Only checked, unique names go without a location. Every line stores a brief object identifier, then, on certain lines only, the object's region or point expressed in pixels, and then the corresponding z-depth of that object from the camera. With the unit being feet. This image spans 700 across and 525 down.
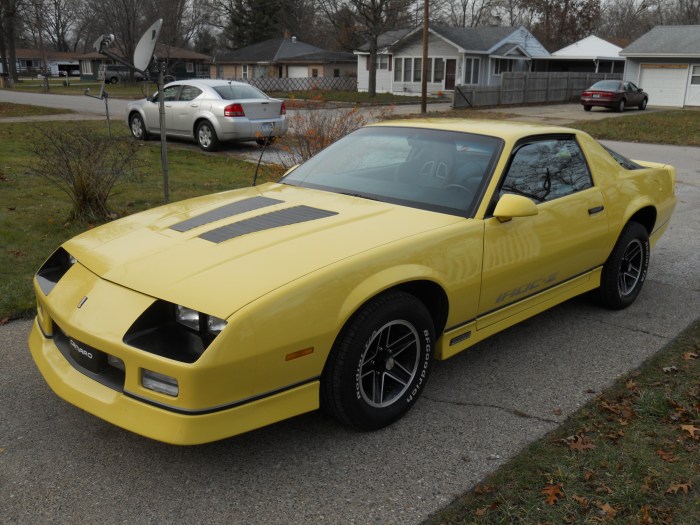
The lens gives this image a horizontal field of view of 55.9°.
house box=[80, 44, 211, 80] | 197.86
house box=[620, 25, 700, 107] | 117.70
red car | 101.19
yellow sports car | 9.11
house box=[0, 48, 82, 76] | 275.59
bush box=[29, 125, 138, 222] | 22.13
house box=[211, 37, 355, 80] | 174.60
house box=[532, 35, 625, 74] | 153.48
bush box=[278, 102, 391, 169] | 28.78
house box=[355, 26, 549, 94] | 142.00
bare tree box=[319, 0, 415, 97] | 125.80
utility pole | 89.97
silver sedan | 46.70
